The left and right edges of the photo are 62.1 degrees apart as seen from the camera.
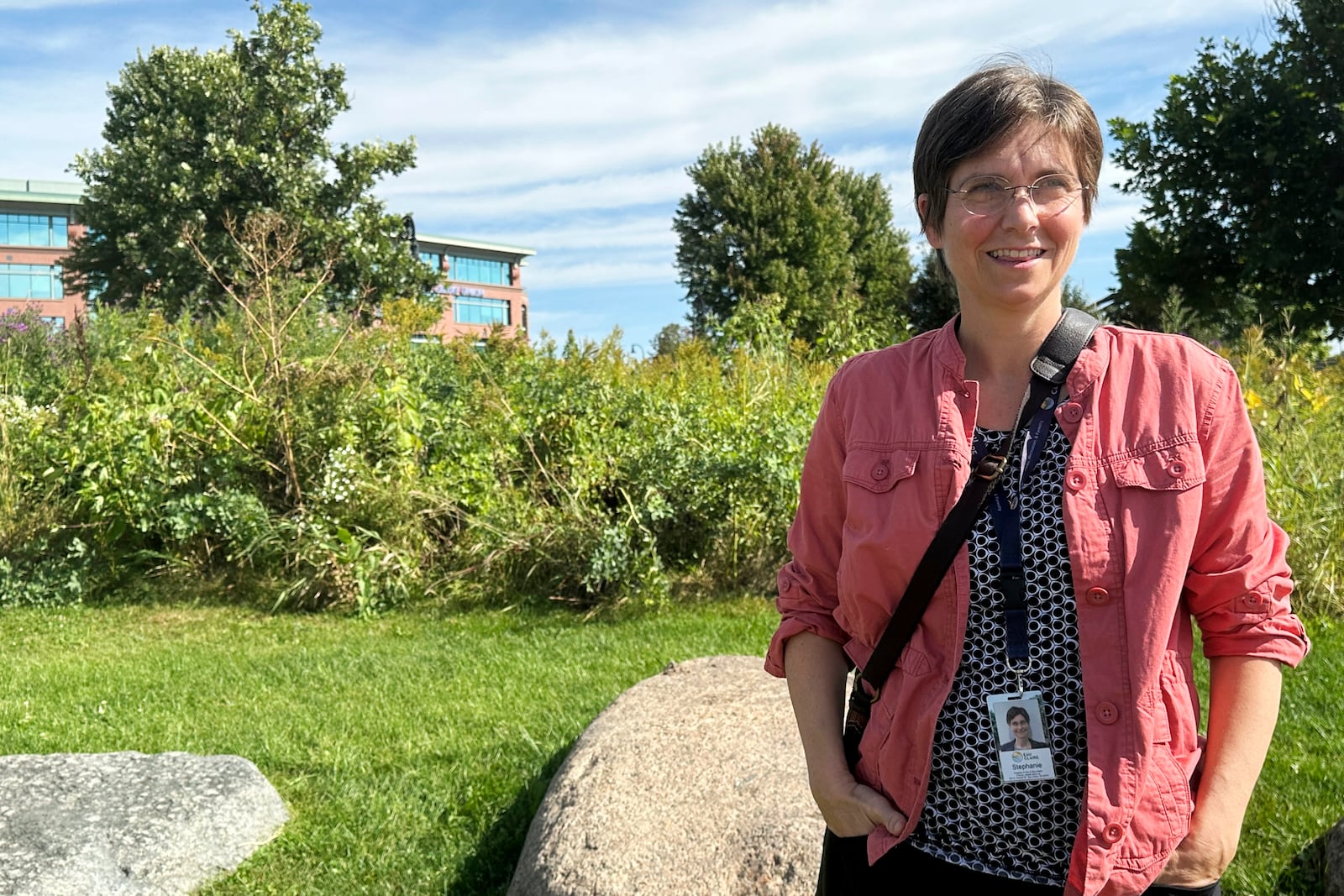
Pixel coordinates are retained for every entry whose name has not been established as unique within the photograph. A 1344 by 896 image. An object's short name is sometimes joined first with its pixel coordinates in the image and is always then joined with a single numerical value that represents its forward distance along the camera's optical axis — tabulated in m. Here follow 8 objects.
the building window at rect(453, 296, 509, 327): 72.00
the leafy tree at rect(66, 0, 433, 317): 27.17
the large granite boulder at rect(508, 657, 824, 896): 3.13
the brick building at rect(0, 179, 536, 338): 55.25
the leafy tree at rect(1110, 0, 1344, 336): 18.55
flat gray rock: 3.62
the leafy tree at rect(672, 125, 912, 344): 33.81
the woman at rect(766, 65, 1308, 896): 1.58
